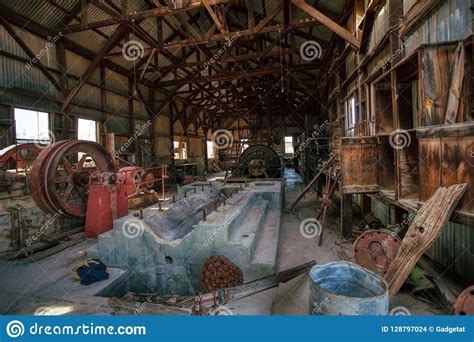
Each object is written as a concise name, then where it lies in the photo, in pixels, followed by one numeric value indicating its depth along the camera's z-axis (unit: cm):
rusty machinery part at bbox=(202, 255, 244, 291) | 437
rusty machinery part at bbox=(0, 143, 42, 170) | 607
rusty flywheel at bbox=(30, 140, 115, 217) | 567
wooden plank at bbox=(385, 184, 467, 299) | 254
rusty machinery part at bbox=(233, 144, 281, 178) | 1100
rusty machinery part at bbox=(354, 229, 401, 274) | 388
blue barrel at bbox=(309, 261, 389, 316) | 230
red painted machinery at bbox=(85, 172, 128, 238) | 655
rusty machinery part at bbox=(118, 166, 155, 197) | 768
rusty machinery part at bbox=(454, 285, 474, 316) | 260
